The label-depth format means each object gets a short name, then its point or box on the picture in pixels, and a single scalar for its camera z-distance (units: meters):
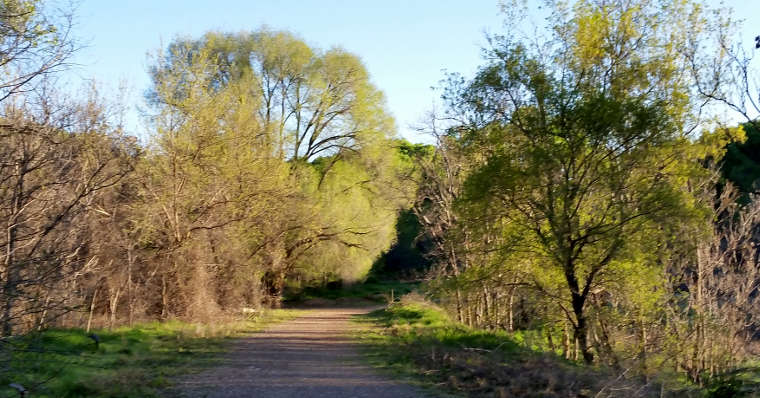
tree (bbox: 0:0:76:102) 8.45
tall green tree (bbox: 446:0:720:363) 14.95
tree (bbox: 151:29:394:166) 36.69
